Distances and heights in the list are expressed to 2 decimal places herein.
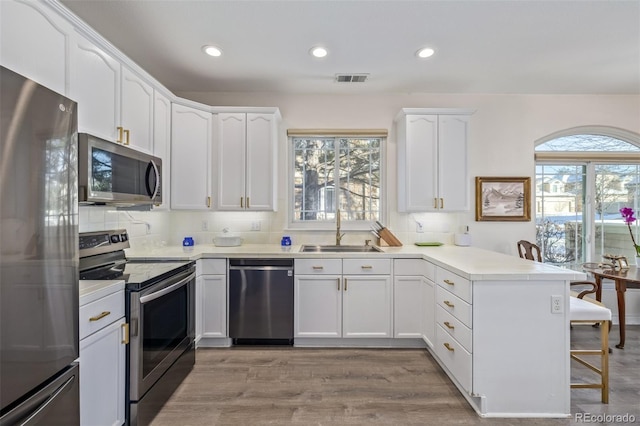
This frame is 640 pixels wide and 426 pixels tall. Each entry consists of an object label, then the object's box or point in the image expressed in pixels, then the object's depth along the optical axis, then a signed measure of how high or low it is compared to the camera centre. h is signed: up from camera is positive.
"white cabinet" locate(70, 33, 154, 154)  1.73 +0.77
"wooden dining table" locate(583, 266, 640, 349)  2.65 -0.57
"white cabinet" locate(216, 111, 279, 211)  3.04 +0.56
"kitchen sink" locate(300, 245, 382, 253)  3.01 -0.36
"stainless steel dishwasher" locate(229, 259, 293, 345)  2.72 -0.75
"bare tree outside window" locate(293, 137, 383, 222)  3.46 +0.43
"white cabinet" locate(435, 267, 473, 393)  1.87 -0.76
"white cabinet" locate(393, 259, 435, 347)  2.74 -0.76
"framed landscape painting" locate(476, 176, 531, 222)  3.38 +0.18
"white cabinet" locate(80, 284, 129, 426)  1.34 -0.70
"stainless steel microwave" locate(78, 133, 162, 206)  1.60 +0.24
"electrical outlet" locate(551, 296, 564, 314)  1.80 -0.54
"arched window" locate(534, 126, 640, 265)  3.51 +0.23
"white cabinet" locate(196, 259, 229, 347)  2.72 -0.78
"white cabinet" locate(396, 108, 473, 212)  3.07 +0.59
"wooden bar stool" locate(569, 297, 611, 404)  1.96 -0.71
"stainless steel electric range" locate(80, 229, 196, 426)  1.64 -0.63
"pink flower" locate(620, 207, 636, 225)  2.97 -0.01
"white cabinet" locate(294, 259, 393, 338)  2.75 -0.77
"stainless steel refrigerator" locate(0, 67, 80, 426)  0.95 -0.15
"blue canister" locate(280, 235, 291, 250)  3.15 -0.29
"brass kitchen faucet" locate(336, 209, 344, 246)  3.24 -0.22
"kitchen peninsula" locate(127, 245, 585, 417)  1.80 -0.75
